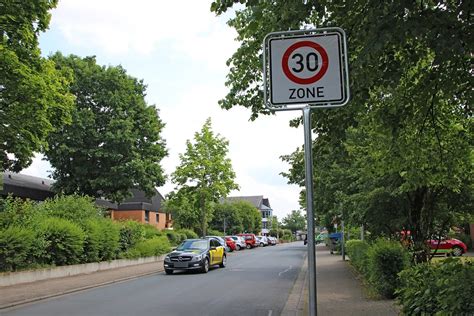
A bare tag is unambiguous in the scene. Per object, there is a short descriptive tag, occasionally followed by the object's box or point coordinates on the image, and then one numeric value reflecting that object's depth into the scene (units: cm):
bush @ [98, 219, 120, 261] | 2386
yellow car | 2128
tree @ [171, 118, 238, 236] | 4034
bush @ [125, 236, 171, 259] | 2731
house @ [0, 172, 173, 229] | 3956
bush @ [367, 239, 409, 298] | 1105
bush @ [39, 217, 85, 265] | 2011
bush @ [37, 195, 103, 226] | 2325
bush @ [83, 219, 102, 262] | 2256
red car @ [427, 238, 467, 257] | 2831
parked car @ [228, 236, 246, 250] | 5019
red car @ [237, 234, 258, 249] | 5634
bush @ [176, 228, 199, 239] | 4494
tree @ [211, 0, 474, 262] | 521
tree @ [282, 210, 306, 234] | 13812
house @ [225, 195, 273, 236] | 12361
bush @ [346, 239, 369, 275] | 1419
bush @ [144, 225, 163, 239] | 3403
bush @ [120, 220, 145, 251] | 2700
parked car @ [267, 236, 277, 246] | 7211
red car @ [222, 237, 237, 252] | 4669
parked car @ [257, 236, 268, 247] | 6276
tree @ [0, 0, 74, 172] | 1630
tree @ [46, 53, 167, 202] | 3584
